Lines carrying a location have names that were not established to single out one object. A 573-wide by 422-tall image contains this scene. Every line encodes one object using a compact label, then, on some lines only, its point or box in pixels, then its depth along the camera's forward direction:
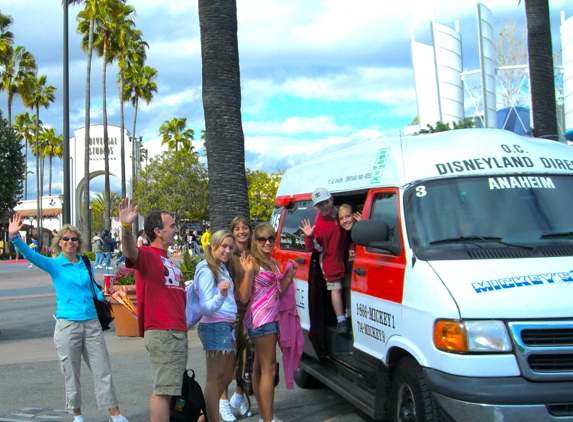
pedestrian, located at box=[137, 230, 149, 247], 25.84
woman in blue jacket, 5.80
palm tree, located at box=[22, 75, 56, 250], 49.12
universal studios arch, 60.47
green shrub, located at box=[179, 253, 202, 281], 12.07
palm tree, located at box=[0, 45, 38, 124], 47.25
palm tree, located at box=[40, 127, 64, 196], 68.94
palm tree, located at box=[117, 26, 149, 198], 42.41
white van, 3.91
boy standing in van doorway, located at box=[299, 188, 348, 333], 6.39
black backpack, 4.91
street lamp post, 18.02
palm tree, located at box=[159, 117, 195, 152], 67.50
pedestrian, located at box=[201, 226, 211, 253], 28.12
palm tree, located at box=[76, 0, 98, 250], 33.84
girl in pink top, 5.57
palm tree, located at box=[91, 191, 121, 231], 99.29
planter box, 10.63
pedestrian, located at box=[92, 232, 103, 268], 29.40
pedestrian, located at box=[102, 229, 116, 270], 26.42
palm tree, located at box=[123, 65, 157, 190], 46.97
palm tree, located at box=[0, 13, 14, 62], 40.88
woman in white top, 5.21
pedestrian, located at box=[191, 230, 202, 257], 40.00
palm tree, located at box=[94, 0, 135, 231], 37.41
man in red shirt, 4.75
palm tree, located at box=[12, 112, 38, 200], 63.72
